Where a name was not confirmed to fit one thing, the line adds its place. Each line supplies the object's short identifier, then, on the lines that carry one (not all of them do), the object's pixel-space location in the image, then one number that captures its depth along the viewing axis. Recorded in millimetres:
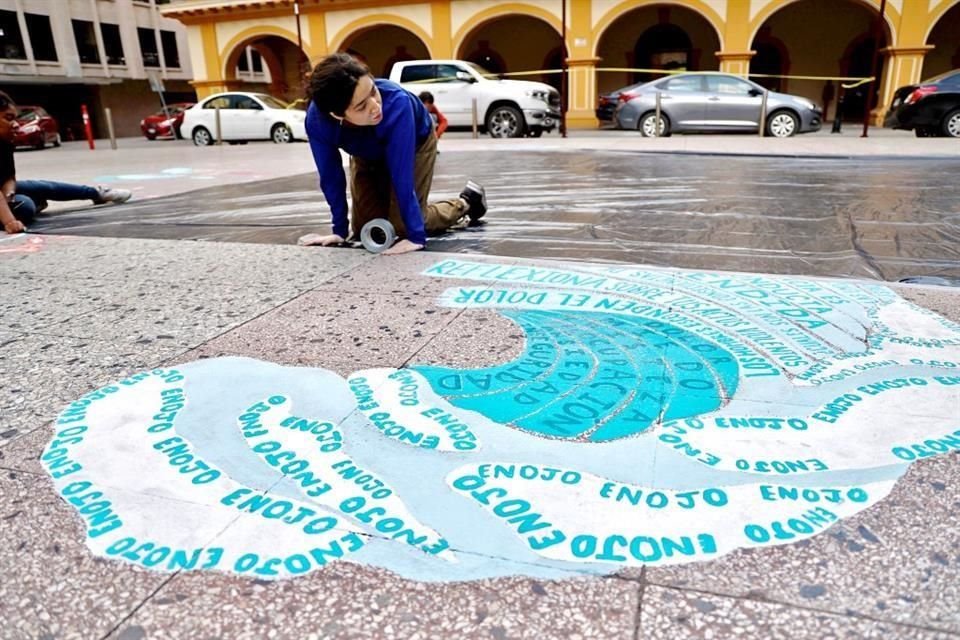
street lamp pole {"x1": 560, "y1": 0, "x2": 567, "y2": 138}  15174
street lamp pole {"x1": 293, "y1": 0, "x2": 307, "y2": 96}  19609
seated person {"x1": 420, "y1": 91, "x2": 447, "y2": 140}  9918
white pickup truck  14344
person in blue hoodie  3369
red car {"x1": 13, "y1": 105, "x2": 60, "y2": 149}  20723
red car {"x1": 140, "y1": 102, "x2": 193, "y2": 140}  22638
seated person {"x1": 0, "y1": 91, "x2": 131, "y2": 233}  4965
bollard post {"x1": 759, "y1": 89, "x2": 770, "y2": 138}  13013
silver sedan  13281
